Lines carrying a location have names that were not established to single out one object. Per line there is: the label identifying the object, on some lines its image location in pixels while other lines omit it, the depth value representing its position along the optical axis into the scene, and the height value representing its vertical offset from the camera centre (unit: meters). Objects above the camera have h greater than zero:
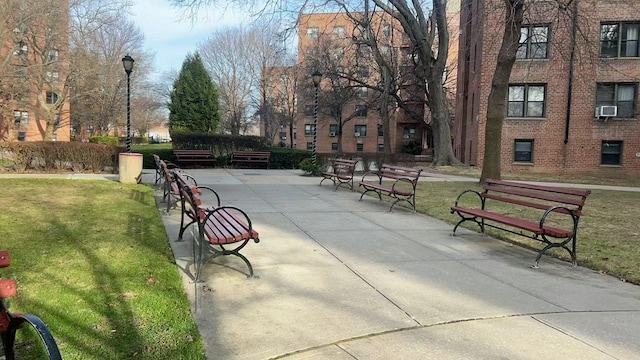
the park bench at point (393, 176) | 9.98 -0.50
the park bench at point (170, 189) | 8.46 -0.73
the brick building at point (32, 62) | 25.06 +5.56
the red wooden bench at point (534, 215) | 5.90 -0.90
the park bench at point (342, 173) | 13.54 -0.58
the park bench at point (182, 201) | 5.64 -0.67
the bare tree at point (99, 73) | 31.41 +6.32
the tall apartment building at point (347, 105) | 38.25 +5.51
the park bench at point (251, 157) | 22.52 -0.23
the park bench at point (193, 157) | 21.77 -0.27
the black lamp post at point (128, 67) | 14.52 +2.62
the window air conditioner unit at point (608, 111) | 24.72 +2.68
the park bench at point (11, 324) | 1.93 -0.83
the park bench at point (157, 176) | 10.92 -0.86
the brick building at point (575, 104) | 25.08 +3.16
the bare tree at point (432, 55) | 20.95 +5.10
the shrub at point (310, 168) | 18.00 -0.56
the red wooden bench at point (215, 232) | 4.76 -0.88
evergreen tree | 38.12 +3.91
